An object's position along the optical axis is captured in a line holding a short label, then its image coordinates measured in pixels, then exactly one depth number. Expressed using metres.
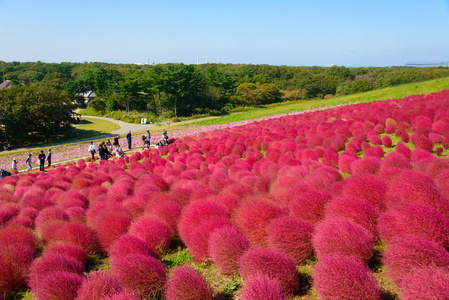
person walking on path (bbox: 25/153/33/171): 20.41
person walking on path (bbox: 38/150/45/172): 18.49
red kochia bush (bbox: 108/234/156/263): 3.99
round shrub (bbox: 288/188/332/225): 4.24
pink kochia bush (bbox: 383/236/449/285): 2.72
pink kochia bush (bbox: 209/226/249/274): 3.62
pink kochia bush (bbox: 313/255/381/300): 2.54
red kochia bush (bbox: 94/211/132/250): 4.84
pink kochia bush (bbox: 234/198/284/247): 4.07
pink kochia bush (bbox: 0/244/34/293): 3.89
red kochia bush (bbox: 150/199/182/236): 5.11
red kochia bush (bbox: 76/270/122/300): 3.01
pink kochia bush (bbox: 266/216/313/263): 3.65
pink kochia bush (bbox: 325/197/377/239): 3.73
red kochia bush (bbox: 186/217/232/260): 4.07
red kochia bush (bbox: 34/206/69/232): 5.92
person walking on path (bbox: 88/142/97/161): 19.76
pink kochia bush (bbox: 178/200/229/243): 4.59
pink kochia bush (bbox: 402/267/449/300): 2.23
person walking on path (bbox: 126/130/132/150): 22.68
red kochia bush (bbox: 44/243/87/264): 4.22
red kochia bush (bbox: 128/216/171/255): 4.57
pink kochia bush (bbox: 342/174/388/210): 4.27
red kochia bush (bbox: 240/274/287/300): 2.68
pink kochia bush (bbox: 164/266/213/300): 2.96
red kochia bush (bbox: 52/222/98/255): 4.68
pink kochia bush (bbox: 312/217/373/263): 3.19
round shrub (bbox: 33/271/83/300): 3.19
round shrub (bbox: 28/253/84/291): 3.63
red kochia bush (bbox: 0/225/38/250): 4.75
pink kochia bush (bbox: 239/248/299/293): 3.06
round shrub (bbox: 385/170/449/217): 3.68
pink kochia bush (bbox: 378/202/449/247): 3.19
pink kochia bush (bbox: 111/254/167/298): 3.29
